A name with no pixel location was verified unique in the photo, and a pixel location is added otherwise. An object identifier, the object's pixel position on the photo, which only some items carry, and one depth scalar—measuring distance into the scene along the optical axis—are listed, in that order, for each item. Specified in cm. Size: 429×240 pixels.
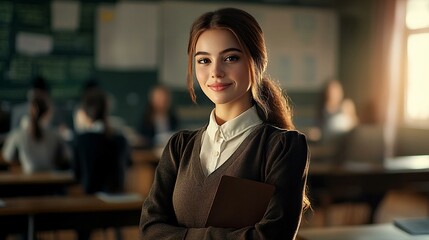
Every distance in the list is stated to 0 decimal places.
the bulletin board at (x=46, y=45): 704
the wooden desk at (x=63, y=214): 313
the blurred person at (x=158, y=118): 680
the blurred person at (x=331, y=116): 696
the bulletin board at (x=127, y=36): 743
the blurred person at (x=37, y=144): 473
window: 747
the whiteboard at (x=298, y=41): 822
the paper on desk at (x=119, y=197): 341
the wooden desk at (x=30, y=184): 423
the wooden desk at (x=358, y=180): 479
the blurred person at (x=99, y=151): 432
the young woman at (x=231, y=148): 154
